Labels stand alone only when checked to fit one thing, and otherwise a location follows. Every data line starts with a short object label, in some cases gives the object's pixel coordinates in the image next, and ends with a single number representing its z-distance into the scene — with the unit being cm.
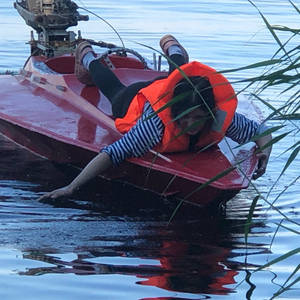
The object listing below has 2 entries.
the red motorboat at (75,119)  1152
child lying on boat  1081
